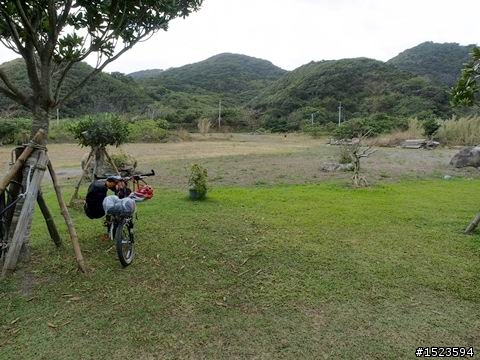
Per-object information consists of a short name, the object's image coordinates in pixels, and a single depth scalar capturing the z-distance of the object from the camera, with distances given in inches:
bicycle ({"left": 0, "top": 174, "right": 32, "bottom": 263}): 145.7
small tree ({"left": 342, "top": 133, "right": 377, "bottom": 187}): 342.3
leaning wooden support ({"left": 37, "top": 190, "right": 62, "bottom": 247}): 159.0
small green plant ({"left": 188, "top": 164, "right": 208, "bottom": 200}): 278.4
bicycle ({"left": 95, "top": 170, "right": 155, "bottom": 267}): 148.5
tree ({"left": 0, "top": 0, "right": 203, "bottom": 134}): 144.3
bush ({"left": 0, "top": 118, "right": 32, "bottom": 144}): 938.7
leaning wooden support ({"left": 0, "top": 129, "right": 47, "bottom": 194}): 137.5
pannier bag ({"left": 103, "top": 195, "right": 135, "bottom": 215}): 152.8
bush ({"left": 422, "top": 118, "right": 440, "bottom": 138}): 820.6
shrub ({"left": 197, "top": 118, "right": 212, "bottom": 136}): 1374.1
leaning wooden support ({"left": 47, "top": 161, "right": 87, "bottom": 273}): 148.7
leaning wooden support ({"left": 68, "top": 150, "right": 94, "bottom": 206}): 268.8
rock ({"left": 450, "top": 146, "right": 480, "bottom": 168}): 464.1
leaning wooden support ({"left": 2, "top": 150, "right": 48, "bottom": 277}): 141.0
